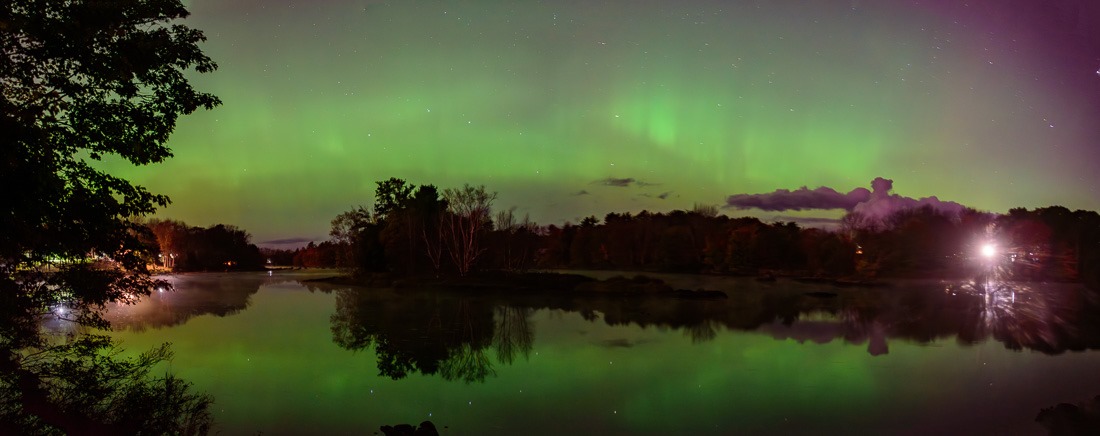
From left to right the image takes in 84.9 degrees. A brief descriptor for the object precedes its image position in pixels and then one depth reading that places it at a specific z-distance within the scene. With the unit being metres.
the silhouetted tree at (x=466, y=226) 70.25
